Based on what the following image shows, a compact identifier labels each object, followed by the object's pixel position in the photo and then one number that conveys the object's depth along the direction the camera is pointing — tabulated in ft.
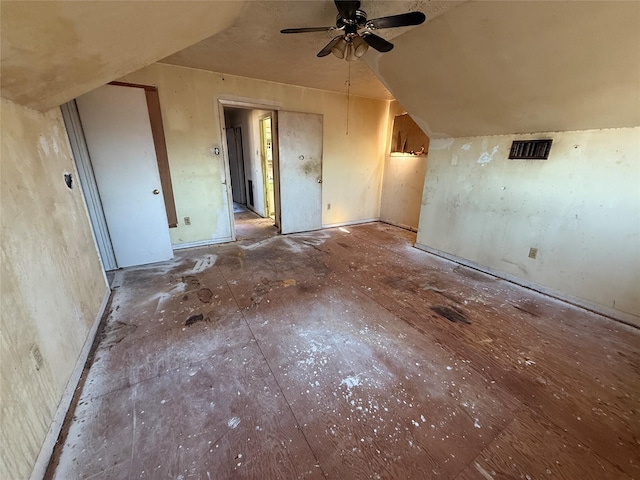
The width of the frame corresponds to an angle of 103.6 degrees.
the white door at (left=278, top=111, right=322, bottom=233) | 13.41
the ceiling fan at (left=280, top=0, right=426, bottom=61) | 5.33
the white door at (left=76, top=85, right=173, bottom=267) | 8.52
